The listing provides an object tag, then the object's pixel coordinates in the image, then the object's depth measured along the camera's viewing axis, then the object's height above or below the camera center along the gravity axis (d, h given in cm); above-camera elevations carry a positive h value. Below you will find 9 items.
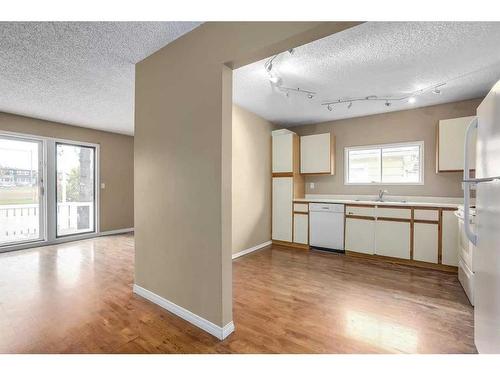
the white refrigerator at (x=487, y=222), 124 -23
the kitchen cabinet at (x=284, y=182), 460 +2
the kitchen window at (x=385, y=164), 405 +35
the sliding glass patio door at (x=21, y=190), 435 -14
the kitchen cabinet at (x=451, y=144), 336 +57
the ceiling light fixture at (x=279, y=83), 247 +128
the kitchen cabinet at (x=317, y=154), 455 +58
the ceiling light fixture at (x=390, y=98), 321 +128
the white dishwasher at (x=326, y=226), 412 -76
